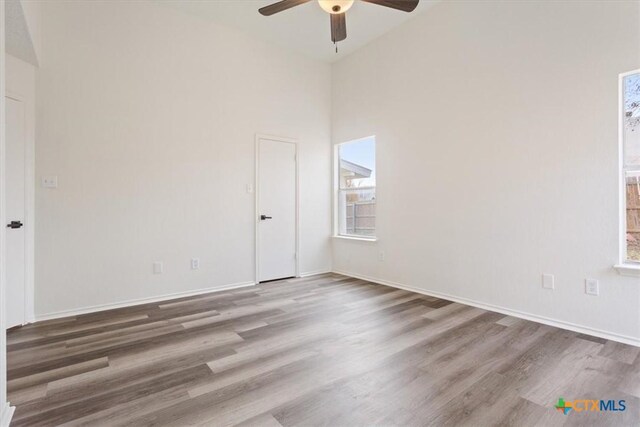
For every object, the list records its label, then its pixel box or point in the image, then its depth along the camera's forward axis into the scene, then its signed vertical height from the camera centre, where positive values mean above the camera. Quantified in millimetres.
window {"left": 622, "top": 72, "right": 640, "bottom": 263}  2480 +419
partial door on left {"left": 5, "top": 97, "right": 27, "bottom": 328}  2791 +48
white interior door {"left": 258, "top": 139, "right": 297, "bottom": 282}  4504 +68
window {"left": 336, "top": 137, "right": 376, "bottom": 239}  4715 +403
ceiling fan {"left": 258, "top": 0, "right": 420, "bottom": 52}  2600 +1776
